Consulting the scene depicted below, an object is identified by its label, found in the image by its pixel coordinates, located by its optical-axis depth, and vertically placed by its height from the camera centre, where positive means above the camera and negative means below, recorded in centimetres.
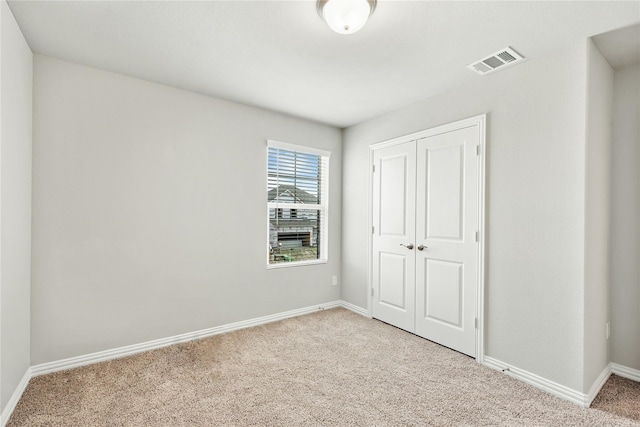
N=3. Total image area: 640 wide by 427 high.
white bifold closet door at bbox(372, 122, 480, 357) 274 -23
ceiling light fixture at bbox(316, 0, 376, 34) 167 +112
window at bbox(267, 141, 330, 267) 367 +12
